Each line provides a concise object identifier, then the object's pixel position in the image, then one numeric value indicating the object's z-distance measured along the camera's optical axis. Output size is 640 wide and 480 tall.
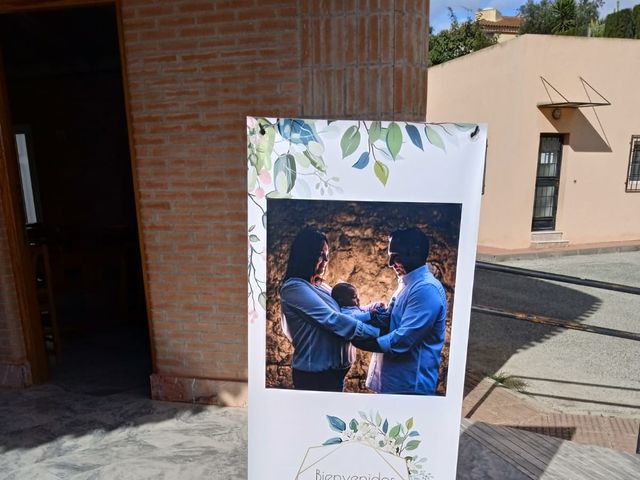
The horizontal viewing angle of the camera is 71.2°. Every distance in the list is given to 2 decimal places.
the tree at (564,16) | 16.98
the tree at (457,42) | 18.80
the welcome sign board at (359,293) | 1.76
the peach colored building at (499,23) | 25.28
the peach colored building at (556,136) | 9.41
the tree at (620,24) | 15.17
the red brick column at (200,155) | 2.73
